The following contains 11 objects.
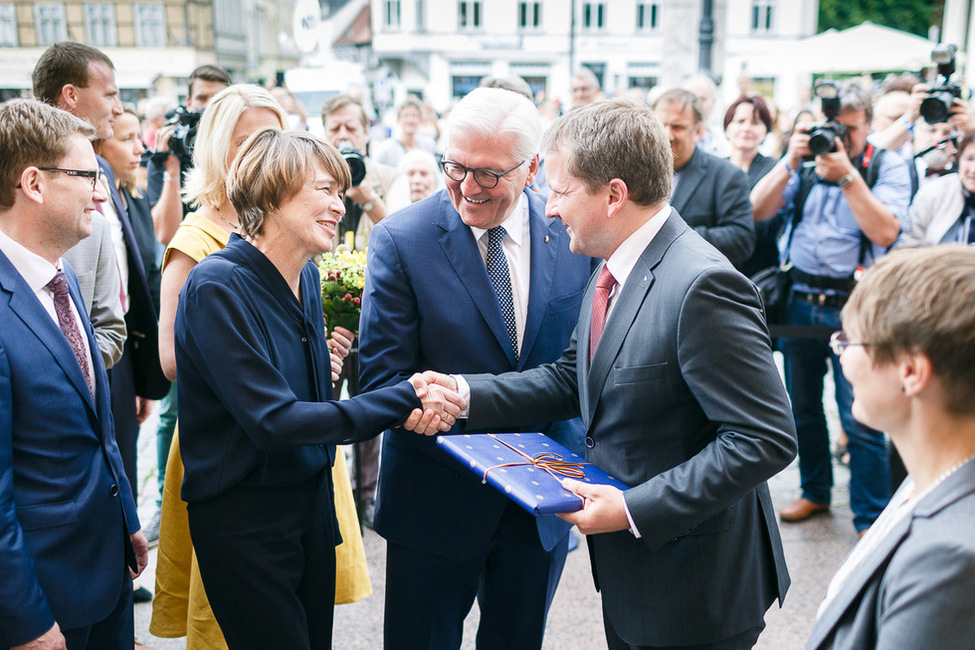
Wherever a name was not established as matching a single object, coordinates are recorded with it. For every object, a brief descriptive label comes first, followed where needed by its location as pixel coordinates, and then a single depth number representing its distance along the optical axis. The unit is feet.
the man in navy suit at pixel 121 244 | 11.69
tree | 131.34
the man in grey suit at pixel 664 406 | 5.86
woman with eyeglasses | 3.70
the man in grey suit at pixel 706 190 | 14.74
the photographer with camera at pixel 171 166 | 13.87
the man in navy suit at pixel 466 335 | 7.80
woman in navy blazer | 6.75
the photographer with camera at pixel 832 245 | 13.89
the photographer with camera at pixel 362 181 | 15.14
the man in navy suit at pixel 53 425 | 6.10
